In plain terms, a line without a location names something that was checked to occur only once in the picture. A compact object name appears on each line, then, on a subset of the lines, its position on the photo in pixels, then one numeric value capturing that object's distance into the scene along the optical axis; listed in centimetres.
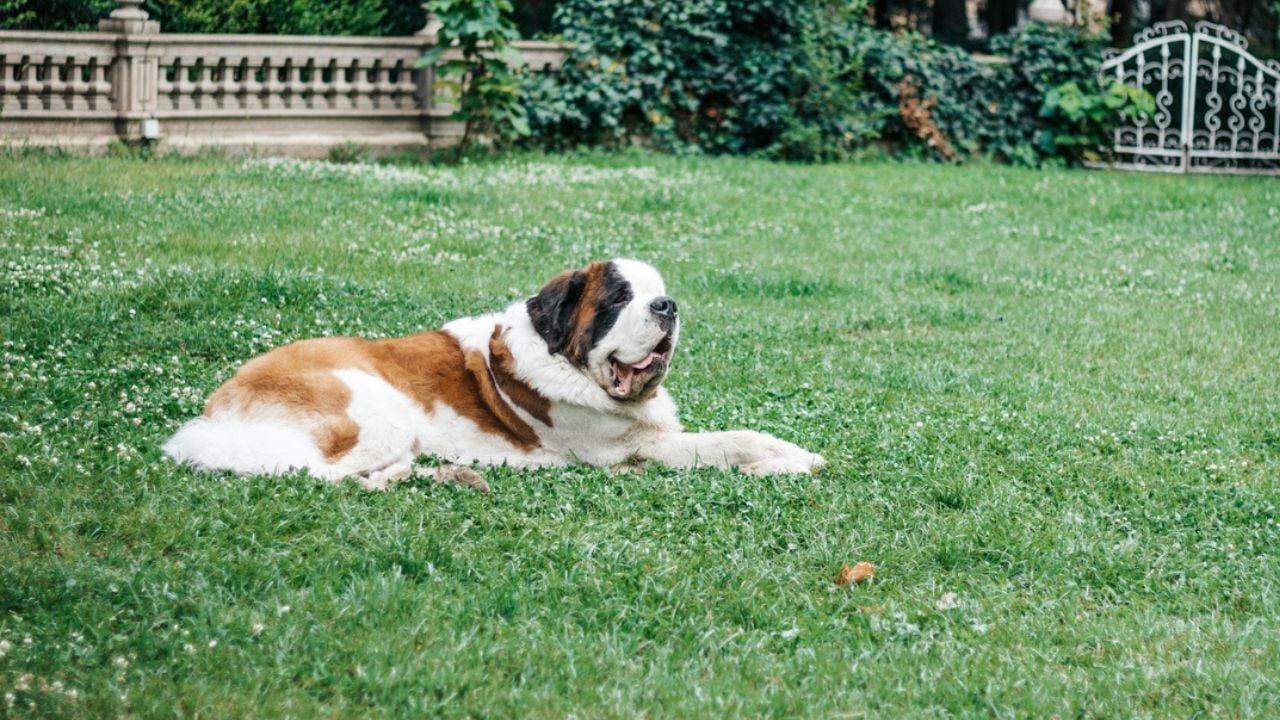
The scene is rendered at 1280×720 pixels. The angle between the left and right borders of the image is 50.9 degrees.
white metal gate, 1866
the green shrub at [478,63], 1496
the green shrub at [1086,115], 1848
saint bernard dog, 538
